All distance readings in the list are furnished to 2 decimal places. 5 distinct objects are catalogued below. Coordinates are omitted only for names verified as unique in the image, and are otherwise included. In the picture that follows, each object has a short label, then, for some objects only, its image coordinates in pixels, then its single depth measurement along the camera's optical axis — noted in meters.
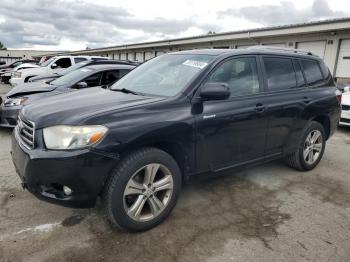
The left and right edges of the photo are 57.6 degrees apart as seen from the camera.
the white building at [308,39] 14.34
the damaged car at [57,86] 6.23
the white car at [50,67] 12.78
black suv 2.63
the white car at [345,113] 7.81
